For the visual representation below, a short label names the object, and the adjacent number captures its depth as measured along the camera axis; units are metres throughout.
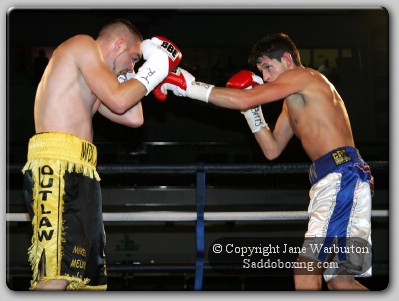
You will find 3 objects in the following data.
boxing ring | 3.61
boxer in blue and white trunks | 2.88
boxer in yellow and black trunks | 2.53
